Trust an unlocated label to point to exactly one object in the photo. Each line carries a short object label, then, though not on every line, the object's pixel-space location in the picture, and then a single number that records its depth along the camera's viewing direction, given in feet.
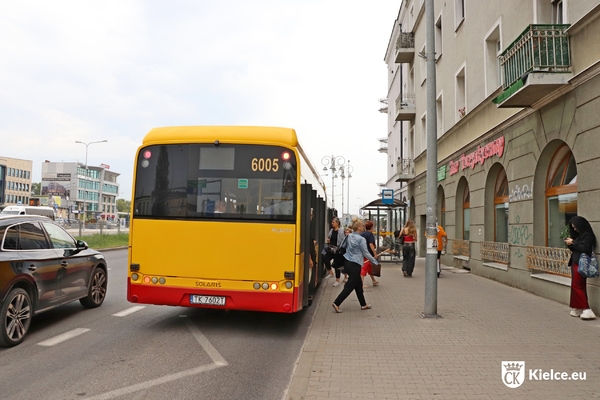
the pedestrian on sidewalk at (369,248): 41.83
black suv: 21.15
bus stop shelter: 68.49
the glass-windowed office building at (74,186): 387.14
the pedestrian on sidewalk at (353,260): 29.73
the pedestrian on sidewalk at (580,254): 26.94
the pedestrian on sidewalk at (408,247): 50.13
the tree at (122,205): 602.03
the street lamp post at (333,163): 119.34
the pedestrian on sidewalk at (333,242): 43.34
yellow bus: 23.35
